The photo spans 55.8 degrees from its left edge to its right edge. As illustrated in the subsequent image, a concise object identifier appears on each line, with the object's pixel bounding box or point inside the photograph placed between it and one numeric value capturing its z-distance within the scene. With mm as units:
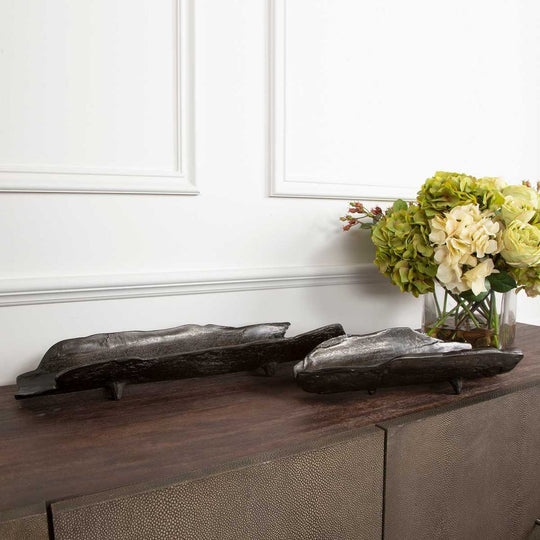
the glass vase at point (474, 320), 888
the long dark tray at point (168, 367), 652
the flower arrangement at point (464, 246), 800
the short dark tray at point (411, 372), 671
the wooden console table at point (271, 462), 458
